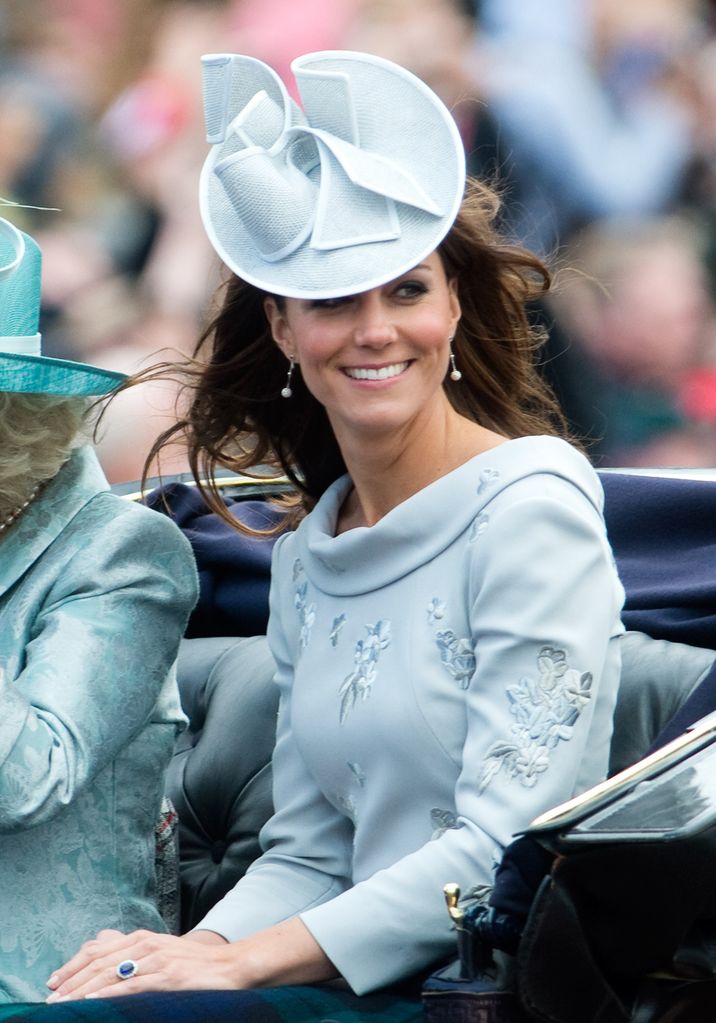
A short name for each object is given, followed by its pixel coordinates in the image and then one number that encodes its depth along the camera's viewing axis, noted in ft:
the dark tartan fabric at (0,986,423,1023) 39.51
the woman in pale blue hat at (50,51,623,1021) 39.83
